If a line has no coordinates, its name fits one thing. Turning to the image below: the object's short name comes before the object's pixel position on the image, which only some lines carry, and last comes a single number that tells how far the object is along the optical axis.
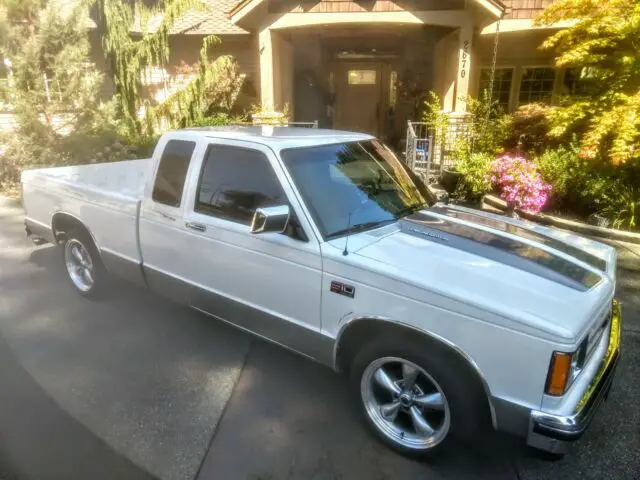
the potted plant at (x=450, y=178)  8.78
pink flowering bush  7.18
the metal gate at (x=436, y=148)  9.42
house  10.52
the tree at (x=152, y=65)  12.16
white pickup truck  2.27
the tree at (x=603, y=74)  6.38
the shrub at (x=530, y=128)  8.62
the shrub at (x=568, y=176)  7.23
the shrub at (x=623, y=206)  6.90
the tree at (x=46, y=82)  9.70
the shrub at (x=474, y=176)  8.21
